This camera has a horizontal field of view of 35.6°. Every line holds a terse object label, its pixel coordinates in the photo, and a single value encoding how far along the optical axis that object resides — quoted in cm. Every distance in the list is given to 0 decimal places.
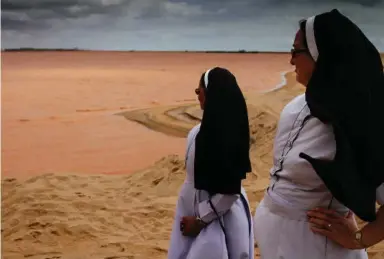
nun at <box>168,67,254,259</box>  215
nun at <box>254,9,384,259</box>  127
